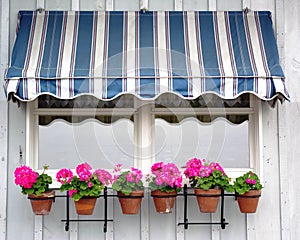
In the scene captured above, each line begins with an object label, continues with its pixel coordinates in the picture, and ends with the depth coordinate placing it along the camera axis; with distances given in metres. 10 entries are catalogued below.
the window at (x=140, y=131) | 3.72
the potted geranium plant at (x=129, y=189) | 3.35
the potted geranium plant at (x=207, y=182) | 3.35
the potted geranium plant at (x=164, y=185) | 3.33
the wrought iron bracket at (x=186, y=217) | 3.45
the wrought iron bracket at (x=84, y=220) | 3.43
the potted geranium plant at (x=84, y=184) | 3.30
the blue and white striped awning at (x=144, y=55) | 3.30
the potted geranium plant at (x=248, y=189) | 3.37
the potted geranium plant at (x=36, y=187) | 3.30
